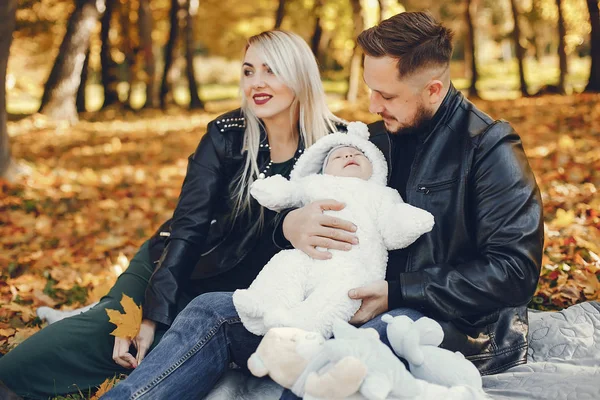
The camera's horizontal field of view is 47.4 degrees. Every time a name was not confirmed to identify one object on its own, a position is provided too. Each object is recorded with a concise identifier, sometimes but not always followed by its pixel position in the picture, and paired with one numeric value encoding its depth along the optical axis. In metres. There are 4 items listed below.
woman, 3.15
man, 2.63
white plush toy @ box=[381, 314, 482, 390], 2.32
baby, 2.50
